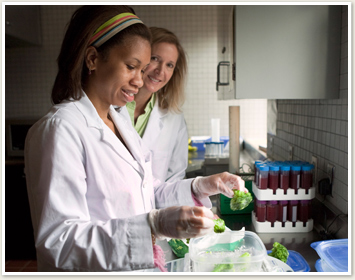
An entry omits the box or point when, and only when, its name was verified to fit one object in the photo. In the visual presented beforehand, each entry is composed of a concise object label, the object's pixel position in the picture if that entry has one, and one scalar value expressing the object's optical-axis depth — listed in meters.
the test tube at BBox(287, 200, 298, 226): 1.59
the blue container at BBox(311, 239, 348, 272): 1.11
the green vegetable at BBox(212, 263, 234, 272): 0.99
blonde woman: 1.90
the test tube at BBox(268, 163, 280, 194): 1.56
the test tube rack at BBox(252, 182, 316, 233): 1.57
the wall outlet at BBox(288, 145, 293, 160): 2.25
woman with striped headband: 0.84
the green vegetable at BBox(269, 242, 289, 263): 1.23
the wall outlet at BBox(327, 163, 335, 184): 1.56
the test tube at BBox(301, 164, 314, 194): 1.56
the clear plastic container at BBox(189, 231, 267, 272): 1.01
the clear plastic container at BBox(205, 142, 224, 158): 3.27
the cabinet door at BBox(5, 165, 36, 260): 3.38
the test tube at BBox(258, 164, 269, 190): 1.56
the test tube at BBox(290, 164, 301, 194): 1.56
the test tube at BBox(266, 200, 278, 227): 1.59
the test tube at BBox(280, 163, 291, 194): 1.56
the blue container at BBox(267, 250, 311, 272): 1.25
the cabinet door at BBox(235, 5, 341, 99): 1.51
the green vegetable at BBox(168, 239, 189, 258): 1.35
